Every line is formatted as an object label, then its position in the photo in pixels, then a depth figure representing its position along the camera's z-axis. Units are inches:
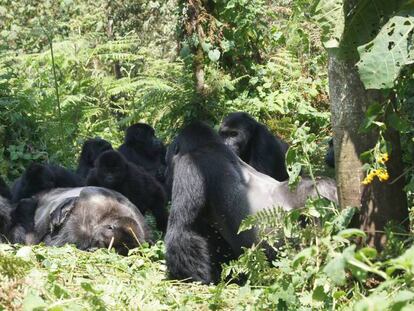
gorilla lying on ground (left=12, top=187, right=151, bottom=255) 503.5
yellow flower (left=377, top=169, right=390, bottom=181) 280.7
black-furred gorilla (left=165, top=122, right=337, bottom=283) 422.3
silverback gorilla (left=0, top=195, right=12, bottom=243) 535.2
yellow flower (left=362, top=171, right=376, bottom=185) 280.4
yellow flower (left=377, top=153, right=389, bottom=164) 282.7
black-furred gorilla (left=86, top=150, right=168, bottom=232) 609.6
